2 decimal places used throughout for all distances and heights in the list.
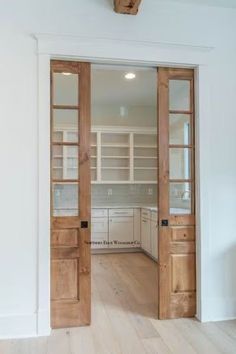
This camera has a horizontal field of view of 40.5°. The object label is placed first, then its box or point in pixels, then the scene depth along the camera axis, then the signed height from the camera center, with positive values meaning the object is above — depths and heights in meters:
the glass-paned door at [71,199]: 2.96 -0.20
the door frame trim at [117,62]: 2.86 +0.74
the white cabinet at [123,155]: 6.51 +0.48
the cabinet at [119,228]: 6.09 -0.97
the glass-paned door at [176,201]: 3.16 -0.24
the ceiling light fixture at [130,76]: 4.77 +1.55
